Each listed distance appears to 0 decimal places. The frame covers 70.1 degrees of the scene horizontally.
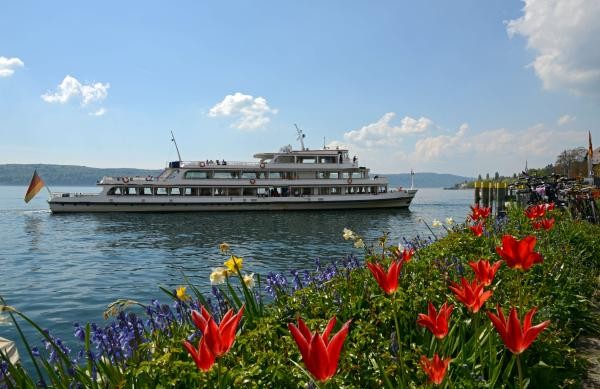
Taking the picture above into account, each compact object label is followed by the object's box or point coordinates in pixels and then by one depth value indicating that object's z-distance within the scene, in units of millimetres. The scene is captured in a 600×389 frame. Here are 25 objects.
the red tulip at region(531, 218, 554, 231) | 5004
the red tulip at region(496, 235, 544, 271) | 2648
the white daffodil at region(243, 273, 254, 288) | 3715
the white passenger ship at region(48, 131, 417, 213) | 39812
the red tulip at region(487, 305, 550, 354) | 1686
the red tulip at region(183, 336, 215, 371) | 1675
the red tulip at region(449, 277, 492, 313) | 2205
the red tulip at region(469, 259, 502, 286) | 2574
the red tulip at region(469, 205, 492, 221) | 6579
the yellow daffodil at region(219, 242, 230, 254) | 3827
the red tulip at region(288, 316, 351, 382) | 1436
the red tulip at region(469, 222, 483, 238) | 4817
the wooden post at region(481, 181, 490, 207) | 27250
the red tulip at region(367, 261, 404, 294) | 2244
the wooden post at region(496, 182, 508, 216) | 22462
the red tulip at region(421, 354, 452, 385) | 1779
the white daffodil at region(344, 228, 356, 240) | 5822
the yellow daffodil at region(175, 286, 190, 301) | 3463
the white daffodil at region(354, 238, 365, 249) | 5449
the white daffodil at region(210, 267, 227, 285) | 3629
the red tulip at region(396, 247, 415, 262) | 3557
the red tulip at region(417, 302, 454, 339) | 1970
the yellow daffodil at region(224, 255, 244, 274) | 3462
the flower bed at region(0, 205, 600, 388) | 1813
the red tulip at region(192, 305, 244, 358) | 1680
